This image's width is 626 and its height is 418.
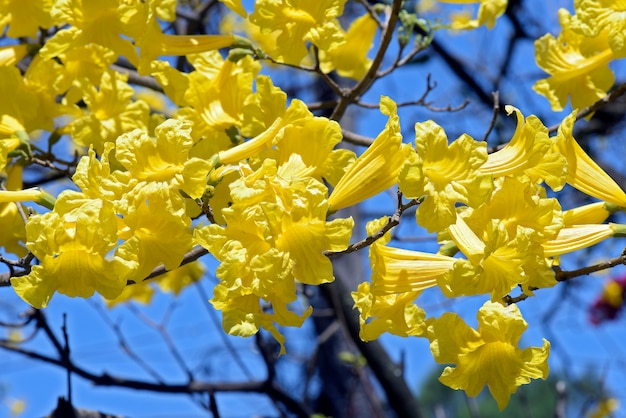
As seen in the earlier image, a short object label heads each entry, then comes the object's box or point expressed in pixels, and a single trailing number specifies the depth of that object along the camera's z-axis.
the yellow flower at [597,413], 5.85
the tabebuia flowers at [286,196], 1.59
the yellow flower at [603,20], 2.25
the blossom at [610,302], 6.90
